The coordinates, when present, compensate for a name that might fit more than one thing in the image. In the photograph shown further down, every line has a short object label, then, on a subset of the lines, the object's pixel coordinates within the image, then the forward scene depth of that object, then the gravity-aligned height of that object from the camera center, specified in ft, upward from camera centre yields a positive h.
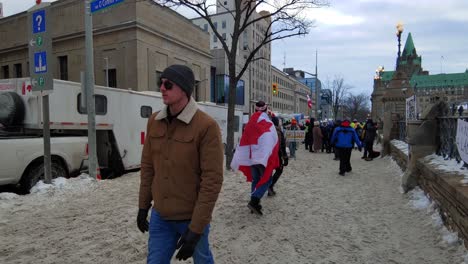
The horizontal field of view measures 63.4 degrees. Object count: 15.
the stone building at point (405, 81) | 62.69 +9.31
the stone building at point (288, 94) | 380.37 +27.38
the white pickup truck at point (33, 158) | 24.44 -2.64
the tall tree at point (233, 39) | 37.09 +7.93
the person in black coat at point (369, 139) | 50.21 -2.86
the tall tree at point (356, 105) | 262.67 +9.72
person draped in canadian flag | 19.72 -1.88
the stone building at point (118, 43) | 108.17 +24.41
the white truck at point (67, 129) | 25.64 -0.73
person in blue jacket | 35.27 -2.29
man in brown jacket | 8.25 -1.19
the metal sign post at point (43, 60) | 24.71 +4.18
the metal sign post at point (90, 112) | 28.99 +0.65
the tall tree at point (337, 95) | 197.92 +12.78
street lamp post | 66.13 +14.92
